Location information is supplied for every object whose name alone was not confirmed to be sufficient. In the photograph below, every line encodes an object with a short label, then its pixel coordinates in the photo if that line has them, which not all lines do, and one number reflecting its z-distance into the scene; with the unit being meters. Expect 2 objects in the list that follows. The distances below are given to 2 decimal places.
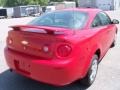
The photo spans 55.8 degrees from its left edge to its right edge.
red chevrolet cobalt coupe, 1.85
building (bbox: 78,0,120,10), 32.62
